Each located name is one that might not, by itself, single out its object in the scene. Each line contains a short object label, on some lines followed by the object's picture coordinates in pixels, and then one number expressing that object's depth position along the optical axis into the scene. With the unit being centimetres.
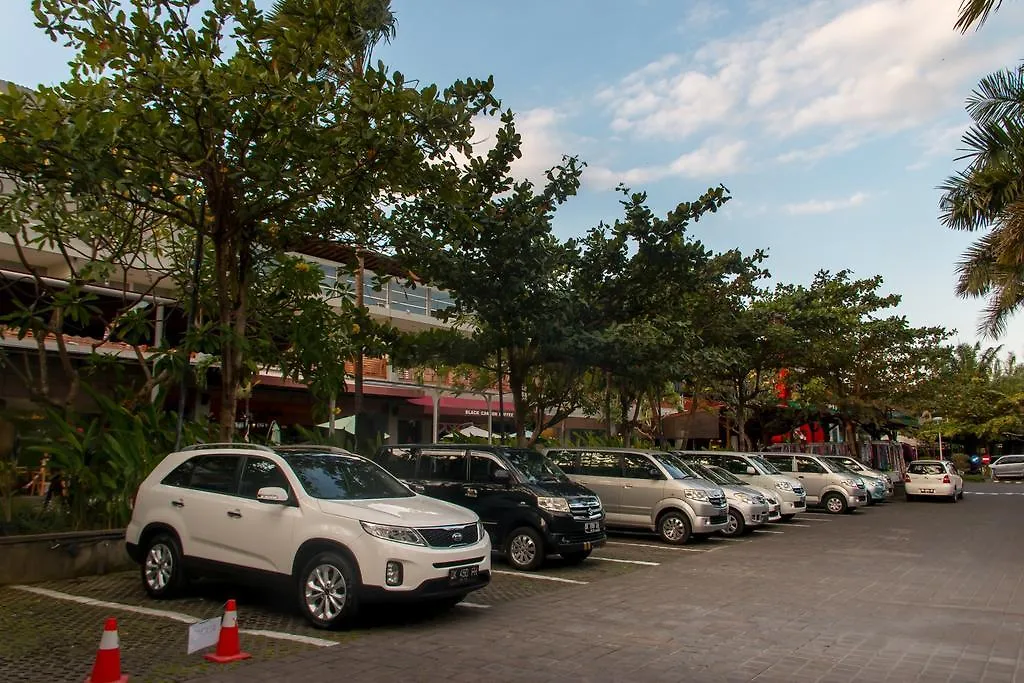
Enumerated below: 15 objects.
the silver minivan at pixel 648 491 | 1482
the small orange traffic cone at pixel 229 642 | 639
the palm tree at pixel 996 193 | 1569
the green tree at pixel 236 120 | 885
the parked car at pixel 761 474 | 1941
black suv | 1135
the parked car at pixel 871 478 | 2536
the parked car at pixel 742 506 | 1650
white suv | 737
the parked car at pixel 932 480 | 2773
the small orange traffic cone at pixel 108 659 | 547
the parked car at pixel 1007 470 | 4931
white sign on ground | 620
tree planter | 946
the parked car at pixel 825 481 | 2291
